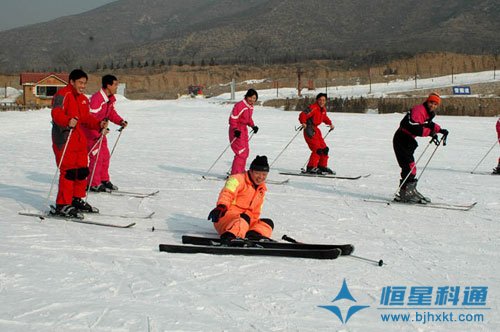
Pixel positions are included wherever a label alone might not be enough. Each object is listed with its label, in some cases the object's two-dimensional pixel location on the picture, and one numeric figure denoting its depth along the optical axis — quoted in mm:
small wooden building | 45906
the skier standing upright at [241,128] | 10469
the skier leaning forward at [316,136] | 11977
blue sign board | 36938
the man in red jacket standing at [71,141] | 6984
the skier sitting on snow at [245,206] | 5887
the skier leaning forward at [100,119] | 8594
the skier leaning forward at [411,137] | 8562
